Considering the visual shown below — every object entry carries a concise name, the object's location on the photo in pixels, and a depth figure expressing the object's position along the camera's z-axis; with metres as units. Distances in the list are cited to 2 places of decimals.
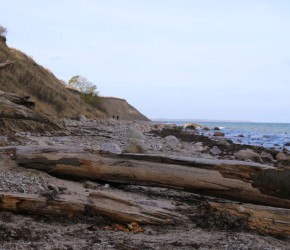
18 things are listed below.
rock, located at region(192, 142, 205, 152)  15.70
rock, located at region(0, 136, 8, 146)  7.83
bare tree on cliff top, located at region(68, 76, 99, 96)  52.41
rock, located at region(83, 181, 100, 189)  5.94
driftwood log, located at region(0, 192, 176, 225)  4.59
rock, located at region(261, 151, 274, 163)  14.64
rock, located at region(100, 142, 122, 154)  9.76
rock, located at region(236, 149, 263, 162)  13.92
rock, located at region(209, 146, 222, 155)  15.32
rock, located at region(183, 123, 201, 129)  51.15
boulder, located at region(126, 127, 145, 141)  14.60
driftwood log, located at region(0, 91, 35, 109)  12.31
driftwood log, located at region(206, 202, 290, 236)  4.69
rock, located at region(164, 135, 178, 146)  16.75
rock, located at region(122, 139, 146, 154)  9.13
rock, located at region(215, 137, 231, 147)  18.88
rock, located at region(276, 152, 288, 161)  15.35
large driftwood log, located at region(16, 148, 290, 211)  5.29
